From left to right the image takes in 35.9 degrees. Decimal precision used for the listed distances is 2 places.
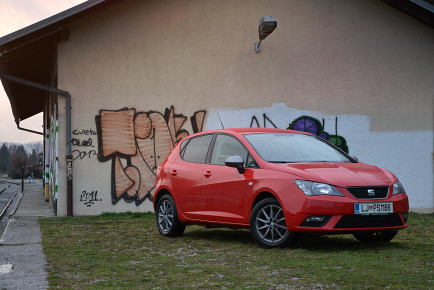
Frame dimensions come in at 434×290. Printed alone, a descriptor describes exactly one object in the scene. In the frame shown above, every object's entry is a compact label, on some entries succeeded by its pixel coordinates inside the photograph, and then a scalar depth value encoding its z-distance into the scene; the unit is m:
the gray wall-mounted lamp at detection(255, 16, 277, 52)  13.52
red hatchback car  7.46
